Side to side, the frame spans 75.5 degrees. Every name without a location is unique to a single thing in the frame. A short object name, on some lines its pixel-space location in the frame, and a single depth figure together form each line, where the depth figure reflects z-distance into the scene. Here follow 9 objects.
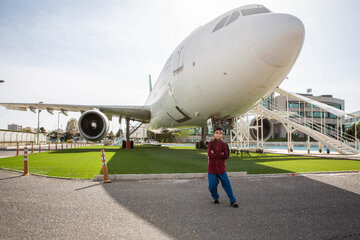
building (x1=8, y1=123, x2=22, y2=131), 124.44
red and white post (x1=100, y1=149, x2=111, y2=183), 5.36
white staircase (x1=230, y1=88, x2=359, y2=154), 13.88
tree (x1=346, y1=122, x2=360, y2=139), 45.49
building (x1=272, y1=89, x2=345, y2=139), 54.75
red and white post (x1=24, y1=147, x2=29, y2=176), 6.28
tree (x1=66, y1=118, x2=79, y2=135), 93.01
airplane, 5.25
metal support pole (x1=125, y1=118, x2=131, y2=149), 17.45
